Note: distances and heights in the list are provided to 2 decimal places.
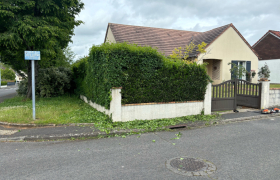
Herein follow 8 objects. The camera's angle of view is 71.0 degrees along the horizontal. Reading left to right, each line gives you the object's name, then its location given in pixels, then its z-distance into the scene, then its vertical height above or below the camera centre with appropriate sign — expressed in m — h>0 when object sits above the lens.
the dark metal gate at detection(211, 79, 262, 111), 9.30 -0.65
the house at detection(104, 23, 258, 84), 17.52 +3.60
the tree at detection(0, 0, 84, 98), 10.10 +3.07
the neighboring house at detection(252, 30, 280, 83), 25.02 +4.08
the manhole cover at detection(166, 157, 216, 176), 3.71 -1.70
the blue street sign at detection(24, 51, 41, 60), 7.04 +0.93
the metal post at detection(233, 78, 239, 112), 9.60 -0.74
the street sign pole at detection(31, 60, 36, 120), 7.32 -0.48
